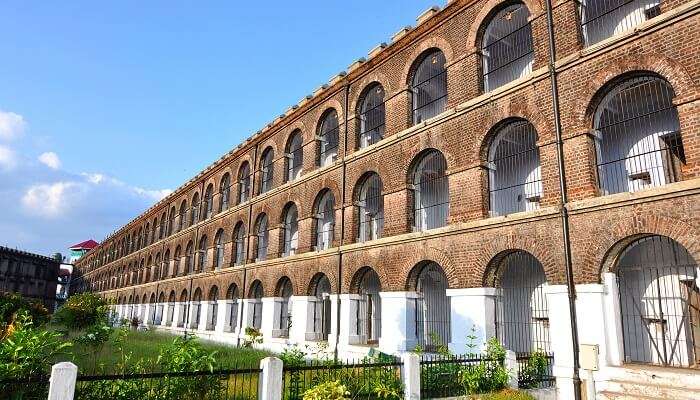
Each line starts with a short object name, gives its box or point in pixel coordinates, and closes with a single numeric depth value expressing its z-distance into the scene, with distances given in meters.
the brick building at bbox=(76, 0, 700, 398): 10.61
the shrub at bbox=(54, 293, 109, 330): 26.66
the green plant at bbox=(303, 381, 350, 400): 8.64
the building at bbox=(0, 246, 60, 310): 65.06
